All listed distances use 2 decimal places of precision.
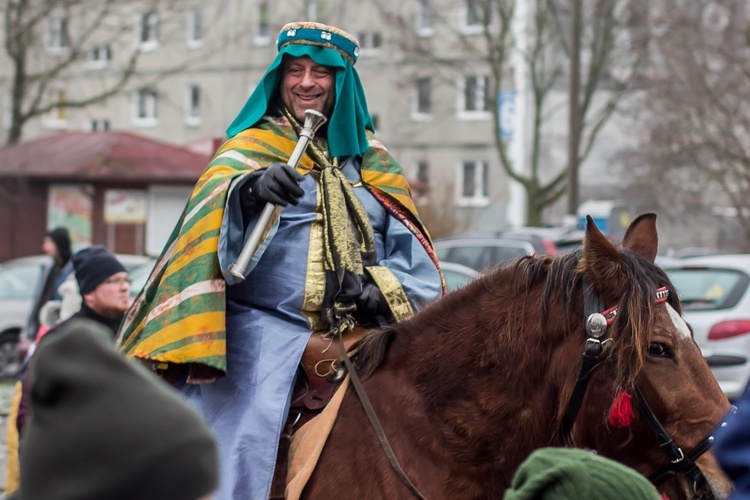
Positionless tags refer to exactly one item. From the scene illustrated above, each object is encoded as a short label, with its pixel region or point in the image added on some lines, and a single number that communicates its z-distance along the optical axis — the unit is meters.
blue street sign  29.72
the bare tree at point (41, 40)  22.53
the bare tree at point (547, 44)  30.22
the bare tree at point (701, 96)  23.14
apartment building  34.62
